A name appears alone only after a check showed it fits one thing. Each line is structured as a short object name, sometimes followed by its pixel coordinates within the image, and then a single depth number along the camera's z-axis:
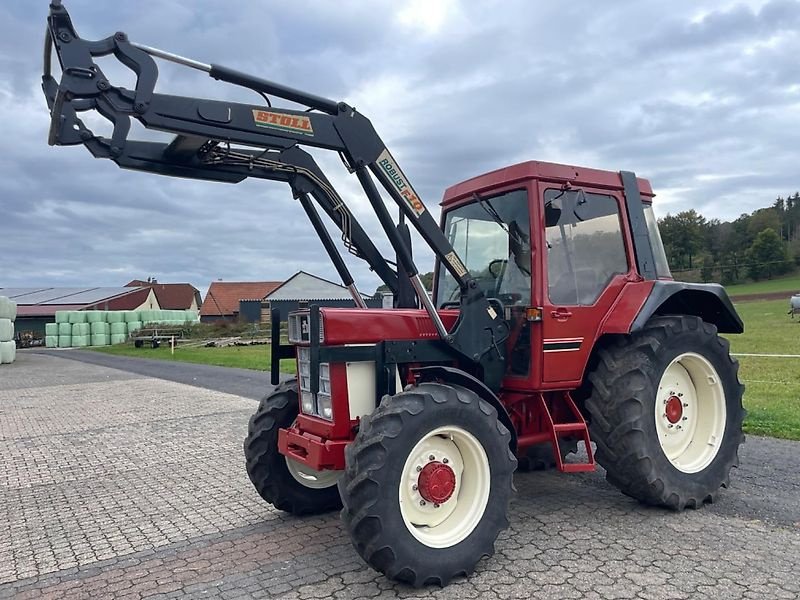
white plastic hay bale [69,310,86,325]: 46.00
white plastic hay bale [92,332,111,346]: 45.94
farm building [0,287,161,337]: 55.22
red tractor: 3.66
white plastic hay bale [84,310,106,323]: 46.34
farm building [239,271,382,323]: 56.88
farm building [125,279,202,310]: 78.00
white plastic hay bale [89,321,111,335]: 46.16
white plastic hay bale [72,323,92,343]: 45.94
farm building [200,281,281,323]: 68.00
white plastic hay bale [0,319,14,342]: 27.25
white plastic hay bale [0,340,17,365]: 27.52
